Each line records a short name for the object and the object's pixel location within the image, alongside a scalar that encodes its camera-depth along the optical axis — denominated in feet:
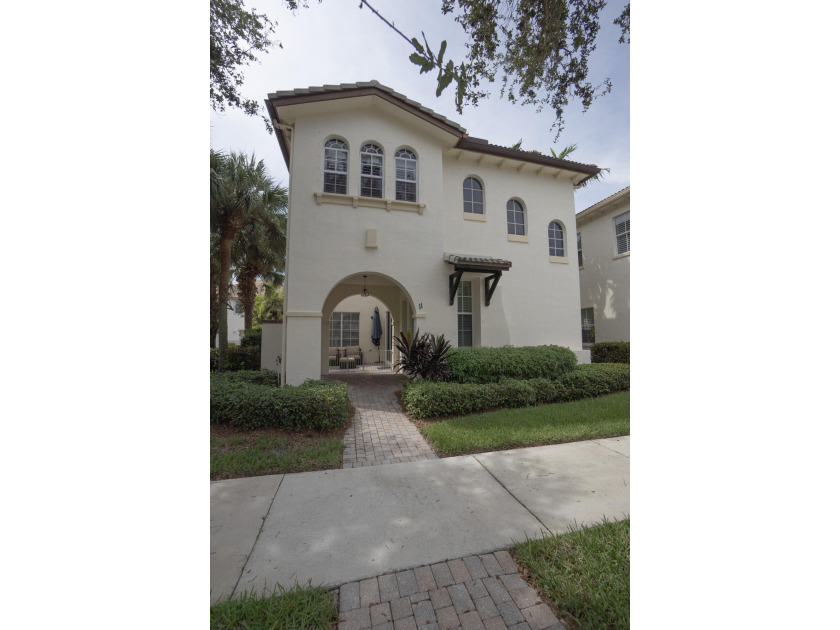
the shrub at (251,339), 46.55
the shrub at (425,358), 25.84
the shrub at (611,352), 40.40
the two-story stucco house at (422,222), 27.71
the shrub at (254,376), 26.20
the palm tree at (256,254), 44.91
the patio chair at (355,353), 52.29
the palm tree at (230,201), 37.42
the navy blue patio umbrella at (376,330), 52.44
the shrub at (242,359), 40.81
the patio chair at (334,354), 50.74
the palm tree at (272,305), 74.08
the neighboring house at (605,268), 43.96
